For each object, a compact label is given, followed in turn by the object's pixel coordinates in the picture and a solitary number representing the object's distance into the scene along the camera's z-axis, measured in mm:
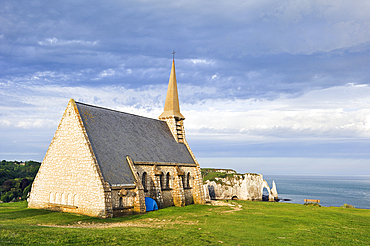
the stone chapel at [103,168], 26656
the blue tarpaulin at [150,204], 30875
